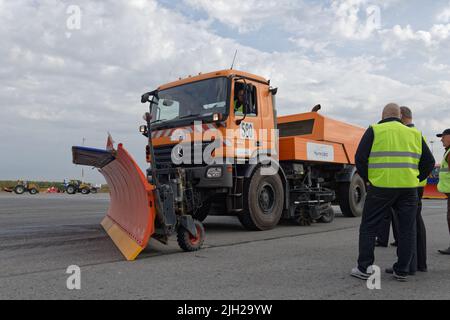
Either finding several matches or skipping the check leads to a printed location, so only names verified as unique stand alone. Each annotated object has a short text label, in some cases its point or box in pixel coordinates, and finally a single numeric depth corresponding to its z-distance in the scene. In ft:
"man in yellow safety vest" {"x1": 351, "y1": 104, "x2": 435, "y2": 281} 14.34
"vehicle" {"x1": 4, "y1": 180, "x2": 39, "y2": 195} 106.73
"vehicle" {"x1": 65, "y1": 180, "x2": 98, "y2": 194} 107.76
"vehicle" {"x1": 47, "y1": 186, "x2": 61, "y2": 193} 125.44
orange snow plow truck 20.34
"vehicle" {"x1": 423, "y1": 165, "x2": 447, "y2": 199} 75.51
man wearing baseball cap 19.72
